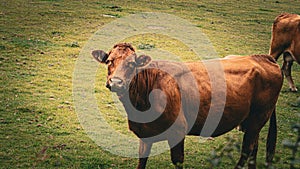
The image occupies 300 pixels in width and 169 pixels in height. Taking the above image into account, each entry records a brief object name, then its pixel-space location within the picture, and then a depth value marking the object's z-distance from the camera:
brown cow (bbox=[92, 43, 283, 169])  5.73
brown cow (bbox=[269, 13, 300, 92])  10.86
